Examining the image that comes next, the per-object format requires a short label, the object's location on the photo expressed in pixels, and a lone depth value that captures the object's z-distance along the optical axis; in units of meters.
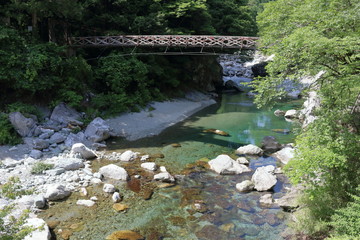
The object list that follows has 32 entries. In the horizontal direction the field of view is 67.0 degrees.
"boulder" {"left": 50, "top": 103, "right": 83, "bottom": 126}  14.86
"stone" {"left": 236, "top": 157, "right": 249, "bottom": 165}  12.09
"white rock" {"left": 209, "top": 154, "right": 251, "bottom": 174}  11.15
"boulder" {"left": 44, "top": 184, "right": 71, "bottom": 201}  8.71
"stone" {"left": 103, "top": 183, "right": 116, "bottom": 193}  9.34
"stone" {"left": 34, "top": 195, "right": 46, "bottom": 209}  8.23
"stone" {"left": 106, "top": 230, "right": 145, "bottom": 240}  7.10
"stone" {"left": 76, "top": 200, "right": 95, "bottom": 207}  8.57
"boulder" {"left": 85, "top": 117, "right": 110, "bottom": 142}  14.20
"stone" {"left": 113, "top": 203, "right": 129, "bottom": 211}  8.41
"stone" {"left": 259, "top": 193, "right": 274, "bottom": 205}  8.89
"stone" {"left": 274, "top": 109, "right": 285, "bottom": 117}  22.12
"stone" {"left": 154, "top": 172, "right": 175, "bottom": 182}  10.29
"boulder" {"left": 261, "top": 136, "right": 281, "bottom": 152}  14.16
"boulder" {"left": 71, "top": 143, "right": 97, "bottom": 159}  12.12
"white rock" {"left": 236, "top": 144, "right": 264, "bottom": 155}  13.42
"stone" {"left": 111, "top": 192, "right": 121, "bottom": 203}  8.84
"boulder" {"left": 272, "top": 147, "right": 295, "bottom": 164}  12.39
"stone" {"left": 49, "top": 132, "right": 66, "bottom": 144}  13.16
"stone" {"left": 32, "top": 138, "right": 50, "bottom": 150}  12.41
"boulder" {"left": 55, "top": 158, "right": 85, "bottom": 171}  10.80
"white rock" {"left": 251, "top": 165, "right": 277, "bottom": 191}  9.73
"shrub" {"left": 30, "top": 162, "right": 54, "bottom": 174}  10.34
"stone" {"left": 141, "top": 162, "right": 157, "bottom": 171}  11.31
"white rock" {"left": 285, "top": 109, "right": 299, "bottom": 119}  20.60
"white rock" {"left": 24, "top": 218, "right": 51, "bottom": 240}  6.60
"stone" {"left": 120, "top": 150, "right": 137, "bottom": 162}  12.29
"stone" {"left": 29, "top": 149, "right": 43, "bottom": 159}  11.63
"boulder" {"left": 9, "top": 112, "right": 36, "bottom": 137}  12.87
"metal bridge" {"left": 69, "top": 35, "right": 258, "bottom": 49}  17.19
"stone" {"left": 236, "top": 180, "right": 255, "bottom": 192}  9.71
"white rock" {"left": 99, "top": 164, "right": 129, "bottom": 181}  10.41
